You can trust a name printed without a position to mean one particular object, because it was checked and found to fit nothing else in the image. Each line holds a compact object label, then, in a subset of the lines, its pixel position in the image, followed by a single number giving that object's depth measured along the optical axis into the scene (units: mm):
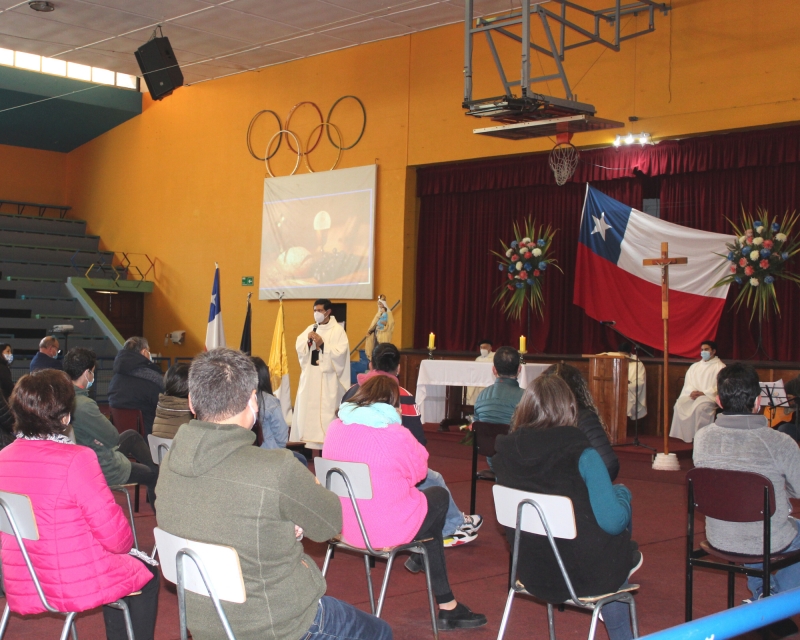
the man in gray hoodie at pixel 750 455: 3217
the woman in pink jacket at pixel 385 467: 3404
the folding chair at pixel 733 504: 3043
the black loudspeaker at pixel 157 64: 10766
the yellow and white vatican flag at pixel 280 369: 9789
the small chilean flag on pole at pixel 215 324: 11852
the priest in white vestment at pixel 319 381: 8719
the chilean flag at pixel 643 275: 9125
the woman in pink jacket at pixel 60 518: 2549
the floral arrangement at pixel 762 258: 8422
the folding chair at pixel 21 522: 2512
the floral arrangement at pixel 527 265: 10320
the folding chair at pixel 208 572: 2043
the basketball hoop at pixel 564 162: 9945
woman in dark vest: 2787
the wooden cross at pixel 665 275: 7402
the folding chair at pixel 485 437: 4992
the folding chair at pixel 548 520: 2746
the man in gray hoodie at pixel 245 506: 2082
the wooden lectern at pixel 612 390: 8031
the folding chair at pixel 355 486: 3293
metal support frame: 7177
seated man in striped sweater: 4621
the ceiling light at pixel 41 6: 10742
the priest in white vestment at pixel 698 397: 8461
